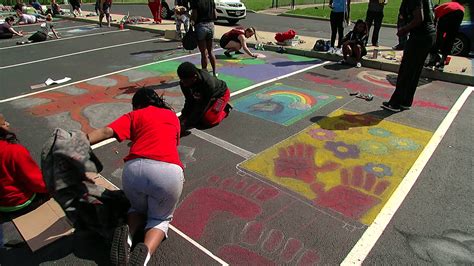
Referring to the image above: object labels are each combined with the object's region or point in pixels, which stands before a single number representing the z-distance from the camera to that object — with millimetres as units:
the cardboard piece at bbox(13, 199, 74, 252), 3023
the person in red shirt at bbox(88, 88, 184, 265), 2586
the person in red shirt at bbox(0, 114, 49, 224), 3021
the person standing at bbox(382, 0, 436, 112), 5039
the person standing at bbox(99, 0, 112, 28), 14977
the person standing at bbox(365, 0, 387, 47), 9195
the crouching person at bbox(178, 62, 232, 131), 4711
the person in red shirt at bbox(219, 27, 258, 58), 9106
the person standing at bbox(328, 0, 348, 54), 8594
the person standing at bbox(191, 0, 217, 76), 6516
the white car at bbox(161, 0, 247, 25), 15367
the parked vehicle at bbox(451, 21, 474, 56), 9305
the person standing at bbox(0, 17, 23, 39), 13039
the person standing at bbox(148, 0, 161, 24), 14808
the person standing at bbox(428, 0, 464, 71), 7117
